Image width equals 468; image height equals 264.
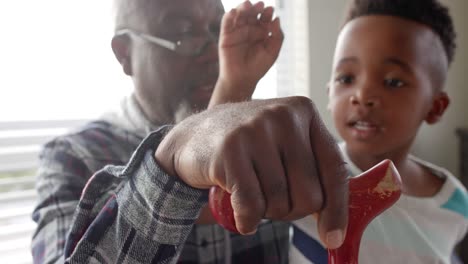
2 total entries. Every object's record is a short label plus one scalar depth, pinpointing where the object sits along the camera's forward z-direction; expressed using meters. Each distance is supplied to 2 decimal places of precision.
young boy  0.59
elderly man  0.22
